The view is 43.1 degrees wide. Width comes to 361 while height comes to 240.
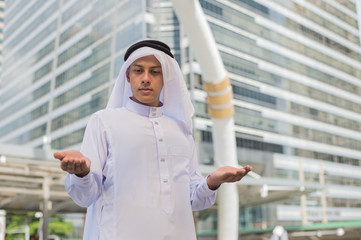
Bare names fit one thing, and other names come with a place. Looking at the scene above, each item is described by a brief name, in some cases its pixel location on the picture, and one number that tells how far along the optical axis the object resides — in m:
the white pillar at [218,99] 7.11
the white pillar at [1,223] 7.65
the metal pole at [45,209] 14.43
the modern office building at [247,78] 50.28
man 1.71
